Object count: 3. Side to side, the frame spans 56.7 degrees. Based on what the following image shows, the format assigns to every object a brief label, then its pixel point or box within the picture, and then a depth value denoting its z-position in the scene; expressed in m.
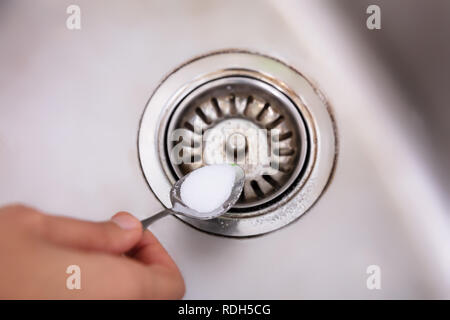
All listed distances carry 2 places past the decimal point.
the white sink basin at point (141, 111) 0.56
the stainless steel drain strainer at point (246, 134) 0.57
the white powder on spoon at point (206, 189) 0.53
